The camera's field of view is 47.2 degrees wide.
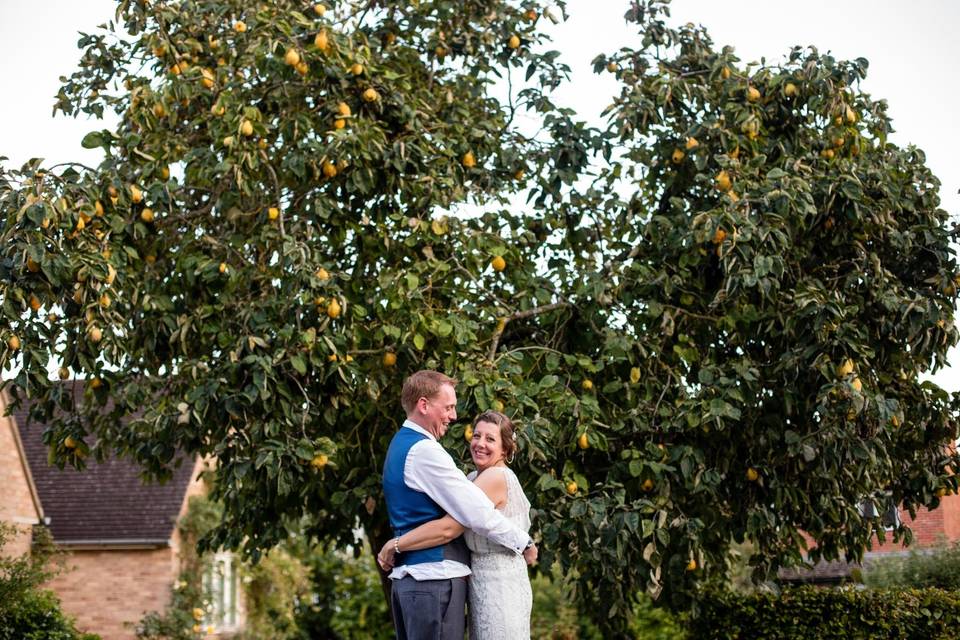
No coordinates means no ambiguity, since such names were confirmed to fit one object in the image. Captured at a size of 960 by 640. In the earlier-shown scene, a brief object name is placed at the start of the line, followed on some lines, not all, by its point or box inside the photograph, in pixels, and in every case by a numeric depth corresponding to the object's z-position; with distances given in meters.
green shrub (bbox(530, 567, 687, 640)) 21.61
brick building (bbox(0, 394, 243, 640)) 21.72
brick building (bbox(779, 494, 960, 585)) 22.13
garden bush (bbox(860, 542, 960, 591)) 16.14
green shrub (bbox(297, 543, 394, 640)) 24.72
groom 5.08
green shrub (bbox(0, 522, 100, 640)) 13.87
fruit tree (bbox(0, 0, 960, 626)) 8.27
